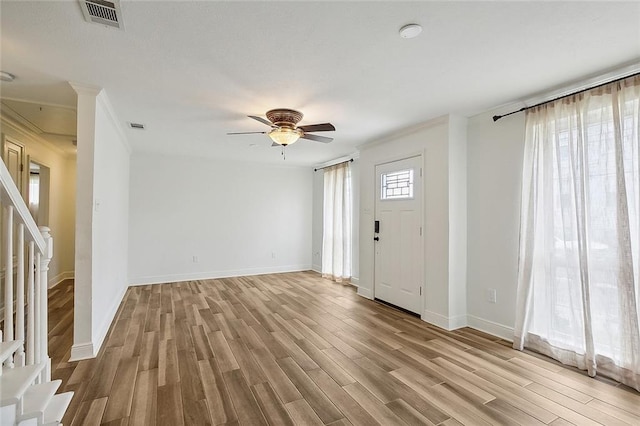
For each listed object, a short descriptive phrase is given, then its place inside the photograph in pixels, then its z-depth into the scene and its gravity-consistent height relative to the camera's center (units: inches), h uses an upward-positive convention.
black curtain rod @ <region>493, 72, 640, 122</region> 92.2 +41.7
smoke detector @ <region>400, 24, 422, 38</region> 70.9 +45.0
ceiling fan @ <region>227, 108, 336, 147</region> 121.7 +37.2
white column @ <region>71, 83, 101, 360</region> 105.4 -2.4
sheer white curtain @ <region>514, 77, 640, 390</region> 89.4 -6.2
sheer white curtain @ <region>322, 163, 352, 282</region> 228.4 -6.6
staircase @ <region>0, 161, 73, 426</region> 51.3 -25.6
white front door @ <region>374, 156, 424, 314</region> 153.6 -10.9
